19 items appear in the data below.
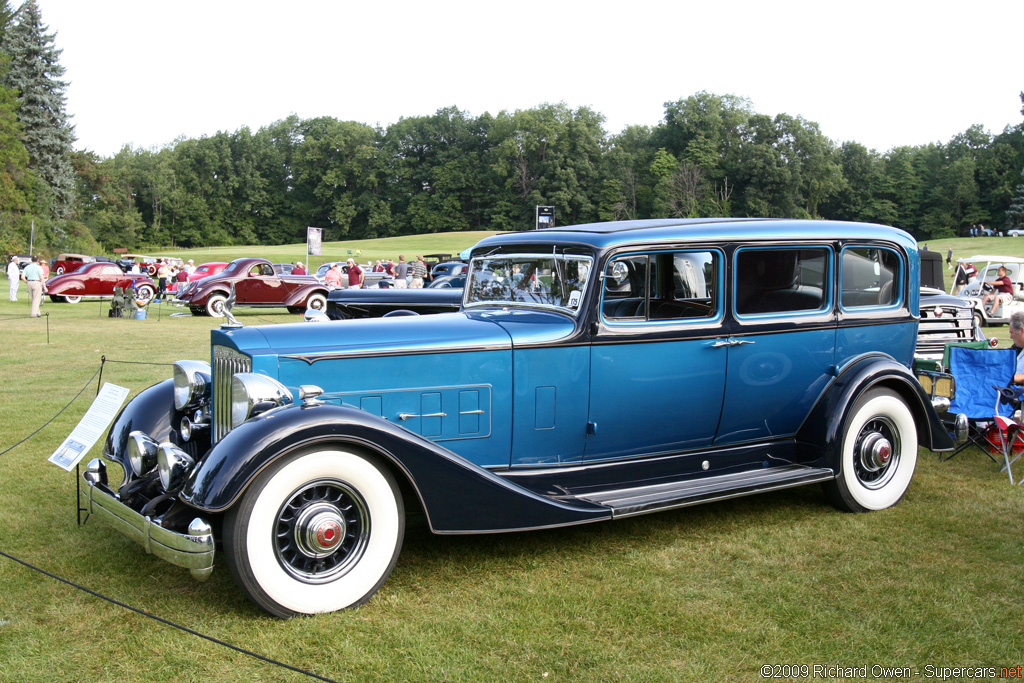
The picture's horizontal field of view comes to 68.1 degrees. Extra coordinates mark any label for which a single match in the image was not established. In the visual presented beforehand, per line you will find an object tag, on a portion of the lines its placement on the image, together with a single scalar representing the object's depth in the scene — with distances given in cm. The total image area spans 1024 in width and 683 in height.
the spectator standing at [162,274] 2842
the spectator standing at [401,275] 2420
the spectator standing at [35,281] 1881
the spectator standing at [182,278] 2927
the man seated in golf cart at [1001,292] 1897
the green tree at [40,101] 5625
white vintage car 1877
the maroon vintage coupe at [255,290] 2120
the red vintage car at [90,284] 2486
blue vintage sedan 354
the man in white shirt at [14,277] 2453
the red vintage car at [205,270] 2913
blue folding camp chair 638
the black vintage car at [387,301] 1021
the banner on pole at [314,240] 2952
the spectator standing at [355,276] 2479
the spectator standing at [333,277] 2522
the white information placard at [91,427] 438
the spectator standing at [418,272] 2314
